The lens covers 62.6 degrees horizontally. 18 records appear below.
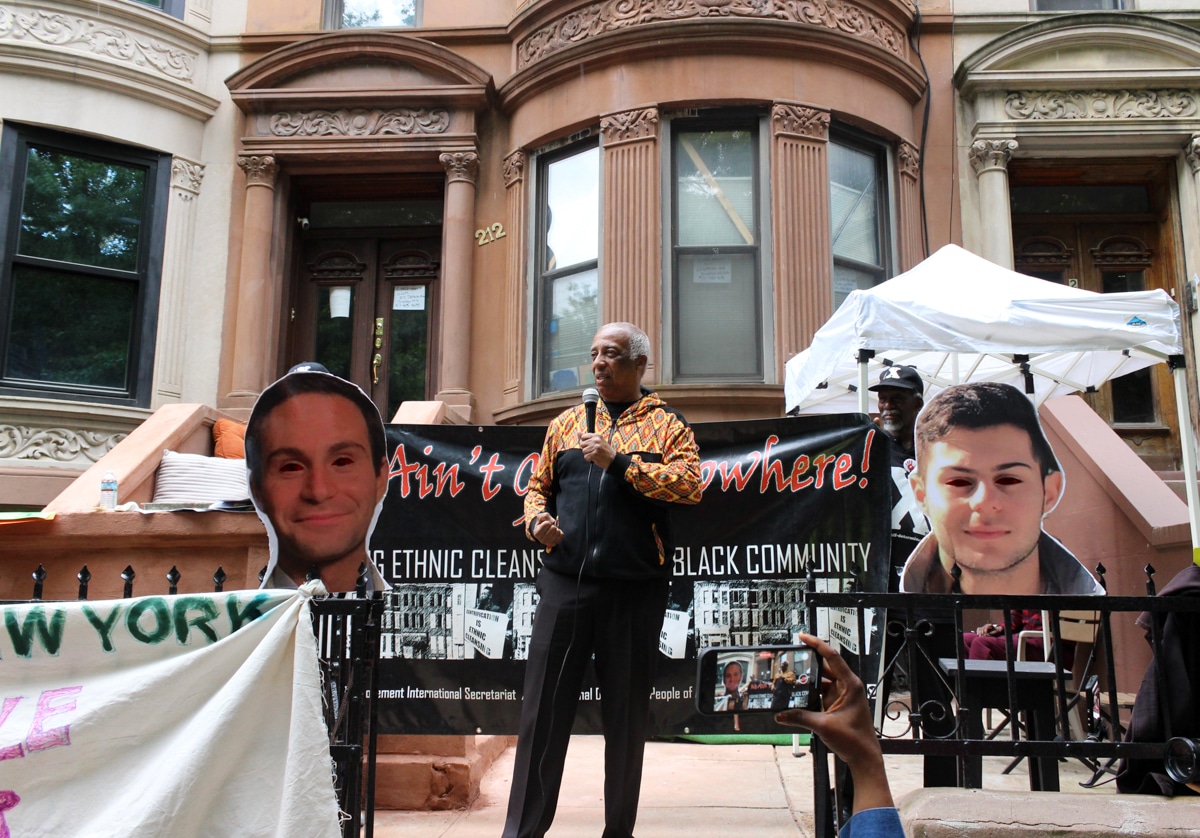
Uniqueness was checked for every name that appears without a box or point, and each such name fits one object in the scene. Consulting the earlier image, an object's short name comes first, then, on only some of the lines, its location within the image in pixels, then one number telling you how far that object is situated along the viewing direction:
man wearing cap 5.52
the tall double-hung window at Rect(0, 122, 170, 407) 10.27
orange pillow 8.67
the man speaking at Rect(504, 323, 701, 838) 3.87
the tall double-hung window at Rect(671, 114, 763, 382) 9.48
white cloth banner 2.88
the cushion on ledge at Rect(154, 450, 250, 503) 7.43
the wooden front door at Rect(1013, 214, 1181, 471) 11.52
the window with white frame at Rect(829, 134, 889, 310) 9.99
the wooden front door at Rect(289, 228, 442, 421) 11.62
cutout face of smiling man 4.34
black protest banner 5.22
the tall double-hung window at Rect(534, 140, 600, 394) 9.95
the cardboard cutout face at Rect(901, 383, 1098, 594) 5.02
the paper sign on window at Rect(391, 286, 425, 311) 11.77
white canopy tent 5.64
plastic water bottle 6.36
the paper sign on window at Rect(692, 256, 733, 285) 9.63
